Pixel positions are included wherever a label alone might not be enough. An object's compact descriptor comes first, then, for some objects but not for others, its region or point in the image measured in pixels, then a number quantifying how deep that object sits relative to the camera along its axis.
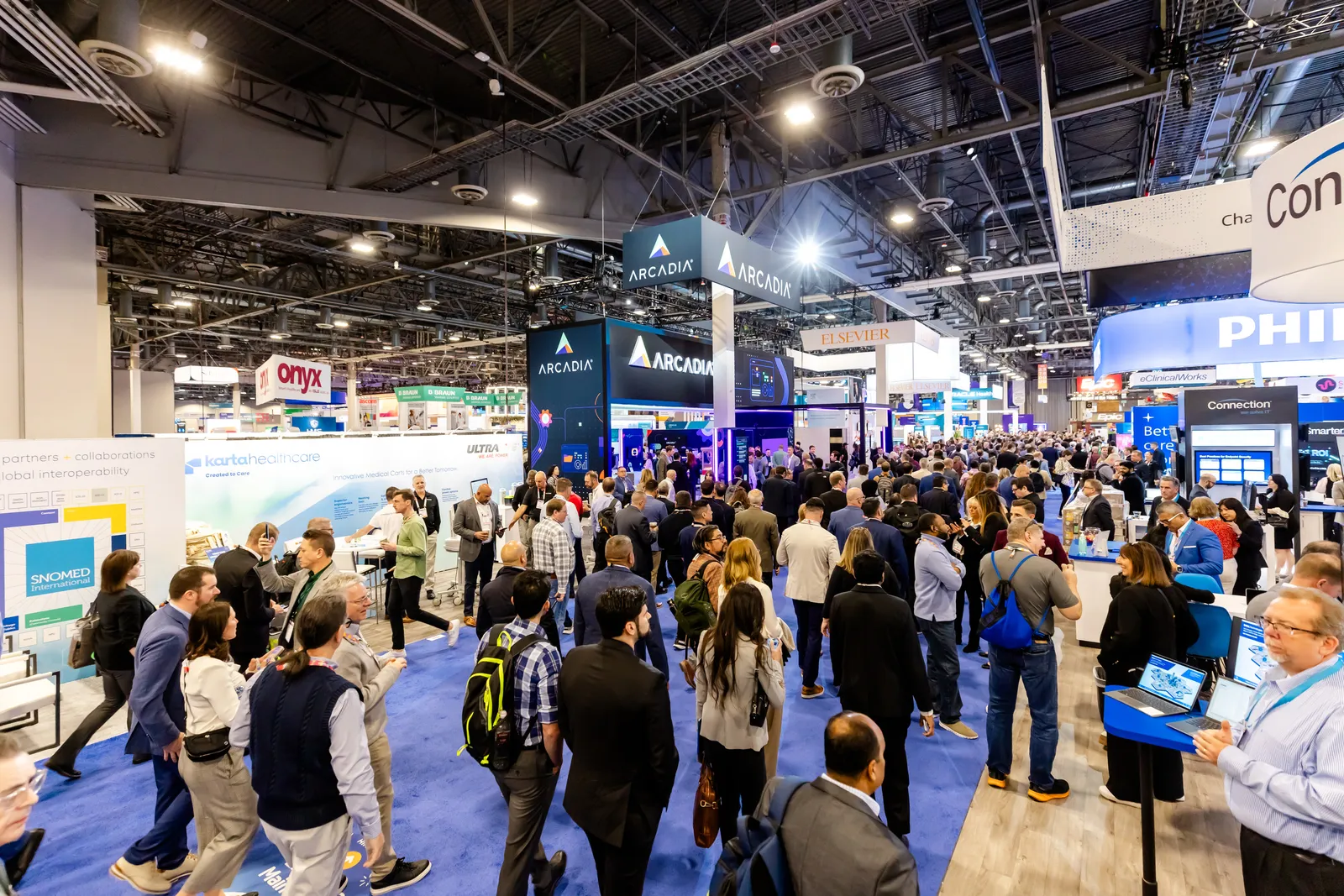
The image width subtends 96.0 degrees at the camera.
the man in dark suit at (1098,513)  5.95
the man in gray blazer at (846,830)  1.32
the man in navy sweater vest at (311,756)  1.93
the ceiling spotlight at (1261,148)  7.50
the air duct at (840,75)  5.35
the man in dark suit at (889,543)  4.50
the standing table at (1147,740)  2.43
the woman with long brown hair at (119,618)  3.36
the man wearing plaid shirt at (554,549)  5.00
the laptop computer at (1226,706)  2.33
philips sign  6.90
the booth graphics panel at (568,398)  9.63
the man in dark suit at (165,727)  2.59
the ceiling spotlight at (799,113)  5.97
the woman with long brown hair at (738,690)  2.50
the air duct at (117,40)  4.23
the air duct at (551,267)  12.16
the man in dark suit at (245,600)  3.66
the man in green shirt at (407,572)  5.18
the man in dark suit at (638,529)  5.63
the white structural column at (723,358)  8.68
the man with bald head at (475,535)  6.13
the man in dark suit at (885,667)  2.78
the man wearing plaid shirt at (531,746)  2.25
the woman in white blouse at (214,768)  2.30
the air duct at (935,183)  9.12
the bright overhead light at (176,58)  4.51
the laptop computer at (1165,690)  2.61
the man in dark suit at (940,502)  6.29
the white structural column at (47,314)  6.42
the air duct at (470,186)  7.71
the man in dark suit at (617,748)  2.03
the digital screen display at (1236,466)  7.59
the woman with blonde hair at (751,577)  2.94
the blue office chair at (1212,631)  3.45
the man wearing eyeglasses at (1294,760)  1.65
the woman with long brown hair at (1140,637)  3.08
